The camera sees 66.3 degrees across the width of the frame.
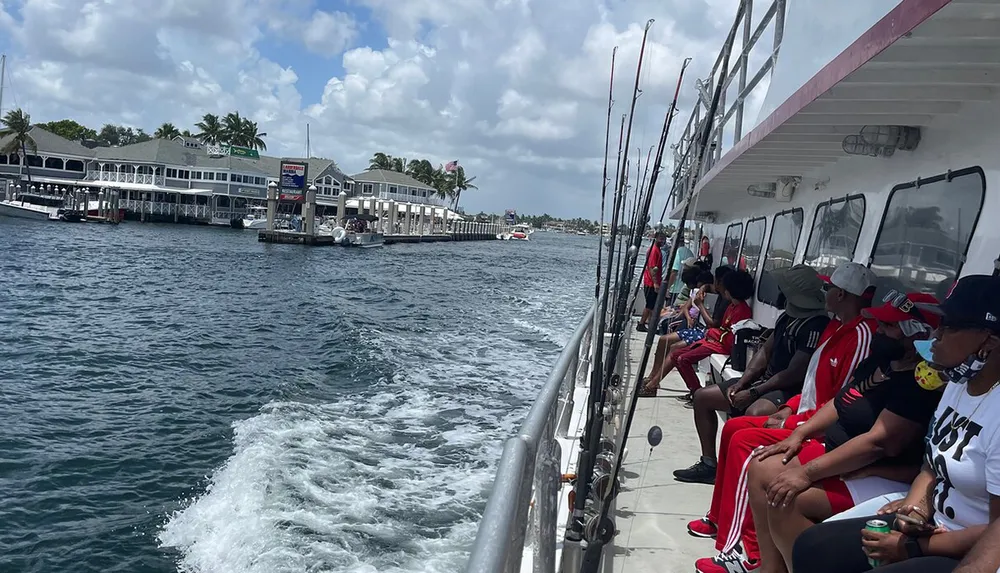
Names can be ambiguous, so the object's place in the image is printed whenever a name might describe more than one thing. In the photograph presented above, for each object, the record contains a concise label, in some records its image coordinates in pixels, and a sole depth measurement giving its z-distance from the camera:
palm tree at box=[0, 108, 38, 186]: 67.06
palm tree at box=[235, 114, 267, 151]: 89.50
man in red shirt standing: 10.73
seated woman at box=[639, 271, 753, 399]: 6.77
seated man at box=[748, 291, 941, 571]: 2.79
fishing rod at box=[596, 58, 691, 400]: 4.14
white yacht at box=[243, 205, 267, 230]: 64.25
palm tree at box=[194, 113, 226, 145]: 88.81
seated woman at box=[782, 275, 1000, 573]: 2.24
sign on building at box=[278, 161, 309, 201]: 60.56
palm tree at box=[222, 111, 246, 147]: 89.19
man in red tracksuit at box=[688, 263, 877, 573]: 3.45
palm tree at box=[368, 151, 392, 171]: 102.25
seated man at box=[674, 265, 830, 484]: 4.43
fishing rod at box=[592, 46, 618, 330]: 6.27
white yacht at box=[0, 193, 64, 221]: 56.66
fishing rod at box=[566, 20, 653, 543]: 3.24
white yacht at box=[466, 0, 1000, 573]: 2.59
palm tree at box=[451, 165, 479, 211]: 110.56
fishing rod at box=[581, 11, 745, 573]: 2.89
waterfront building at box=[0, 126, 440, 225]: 68.12
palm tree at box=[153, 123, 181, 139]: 90.94
